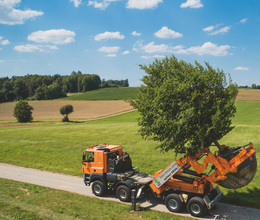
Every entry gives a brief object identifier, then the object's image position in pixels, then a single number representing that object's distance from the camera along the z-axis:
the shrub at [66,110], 56.53
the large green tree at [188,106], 9.88
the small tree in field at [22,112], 57.65
